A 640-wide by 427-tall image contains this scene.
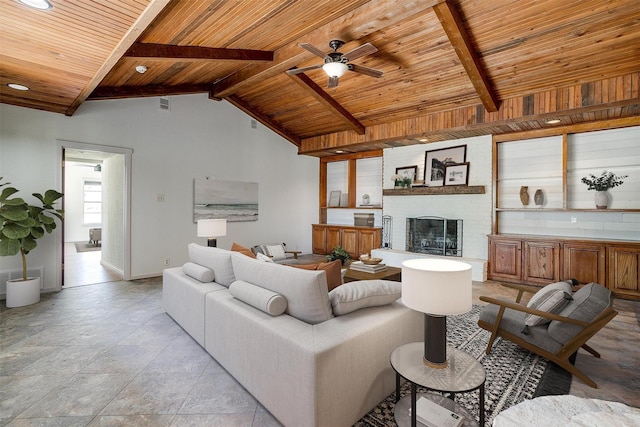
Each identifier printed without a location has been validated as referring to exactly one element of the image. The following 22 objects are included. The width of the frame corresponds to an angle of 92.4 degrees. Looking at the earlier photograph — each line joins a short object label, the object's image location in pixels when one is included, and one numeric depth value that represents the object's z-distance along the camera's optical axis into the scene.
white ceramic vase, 4.70
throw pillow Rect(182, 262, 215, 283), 2.98
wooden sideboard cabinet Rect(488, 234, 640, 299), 4.35
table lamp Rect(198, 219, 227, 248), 4.21
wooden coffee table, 3.91
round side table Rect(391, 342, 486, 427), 1.53
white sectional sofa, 1.64
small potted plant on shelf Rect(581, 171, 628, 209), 4.70
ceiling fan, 3.32
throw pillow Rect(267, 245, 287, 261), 5.54
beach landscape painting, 6.24
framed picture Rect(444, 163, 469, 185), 5.89
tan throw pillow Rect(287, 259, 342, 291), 2.35
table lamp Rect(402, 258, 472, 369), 1.56
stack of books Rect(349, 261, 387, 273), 4.16
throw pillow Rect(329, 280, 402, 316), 2.03
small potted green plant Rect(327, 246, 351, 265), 4.94
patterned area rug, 1.93
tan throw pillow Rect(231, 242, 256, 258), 3.26
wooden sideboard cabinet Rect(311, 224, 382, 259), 7.20
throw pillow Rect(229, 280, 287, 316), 2.02
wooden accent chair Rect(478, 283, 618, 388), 2.26
